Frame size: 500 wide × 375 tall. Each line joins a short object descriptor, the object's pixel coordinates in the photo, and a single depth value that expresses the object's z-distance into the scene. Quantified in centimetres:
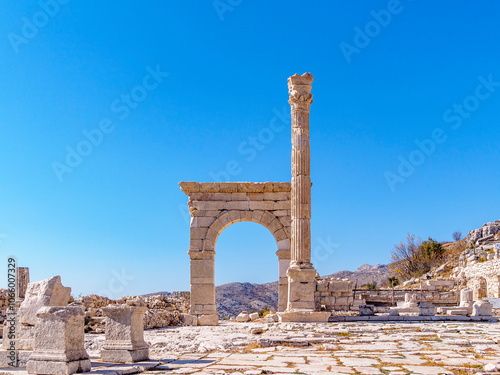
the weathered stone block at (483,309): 1574
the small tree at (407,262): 4116
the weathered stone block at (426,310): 1518
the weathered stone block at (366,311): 1491
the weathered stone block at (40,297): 795
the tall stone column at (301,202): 1443
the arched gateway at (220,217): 1670
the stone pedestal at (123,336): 785
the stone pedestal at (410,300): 1985
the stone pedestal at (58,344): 677
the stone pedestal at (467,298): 1958
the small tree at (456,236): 5972
